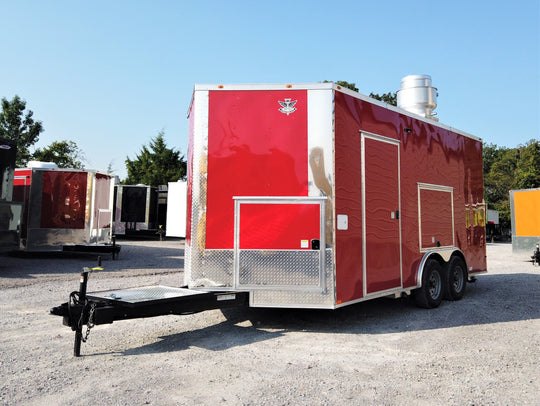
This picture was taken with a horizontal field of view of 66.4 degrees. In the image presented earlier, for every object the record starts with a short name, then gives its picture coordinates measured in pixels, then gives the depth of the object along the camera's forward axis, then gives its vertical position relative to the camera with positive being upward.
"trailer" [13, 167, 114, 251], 12.63 +0.84
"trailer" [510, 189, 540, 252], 14.16 +0.73
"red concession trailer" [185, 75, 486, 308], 5.12 +0.51
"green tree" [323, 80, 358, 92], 28.12 +10.70
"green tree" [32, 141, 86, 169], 30.69 +6.18
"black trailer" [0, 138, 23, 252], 10.71 +0.79
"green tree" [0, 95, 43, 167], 29.05 +7.67
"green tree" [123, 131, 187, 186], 40.74 +7.28
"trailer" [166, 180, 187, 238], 20.59 +1.34
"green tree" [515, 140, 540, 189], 28.95 +5.03
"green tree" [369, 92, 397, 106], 34.06 +11.61
